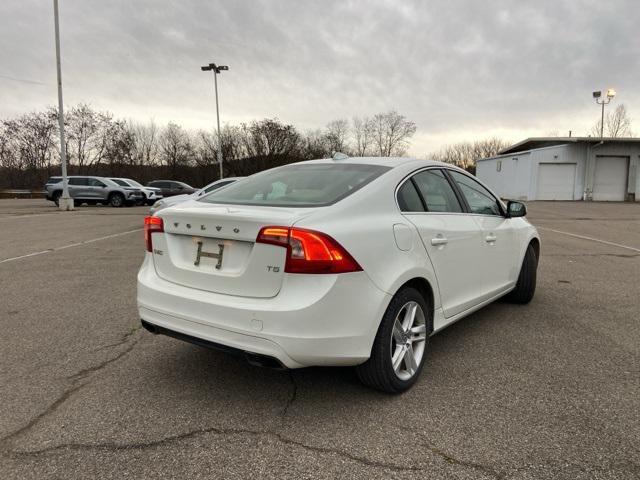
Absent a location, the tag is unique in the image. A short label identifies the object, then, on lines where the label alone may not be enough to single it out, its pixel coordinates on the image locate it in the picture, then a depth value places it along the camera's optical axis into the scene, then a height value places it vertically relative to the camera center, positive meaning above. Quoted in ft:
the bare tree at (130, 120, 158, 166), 171.22 +13.45
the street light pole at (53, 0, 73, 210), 69.35 +9.12
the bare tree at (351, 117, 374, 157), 211.41 +21.20
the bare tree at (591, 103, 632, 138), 181.04 +23.76
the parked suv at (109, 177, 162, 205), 87.76 -0.54
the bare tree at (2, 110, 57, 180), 146.41 +14.15
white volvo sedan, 7.98 -1.53
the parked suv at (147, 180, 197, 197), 102.32 +0.14
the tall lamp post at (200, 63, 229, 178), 121.08 +31.50
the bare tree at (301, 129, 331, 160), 173.58 +16.47
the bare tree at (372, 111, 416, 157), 209.67 +23.01
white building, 103.04 +4.71
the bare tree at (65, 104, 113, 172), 152.66 +17.19
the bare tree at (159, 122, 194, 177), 172.24 +14.59
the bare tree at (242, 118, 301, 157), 166.09 +17.98
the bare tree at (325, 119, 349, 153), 193.57 +20.37
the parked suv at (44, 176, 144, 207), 83.56 -0.78
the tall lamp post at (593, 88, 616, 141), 108.99 +23.83
